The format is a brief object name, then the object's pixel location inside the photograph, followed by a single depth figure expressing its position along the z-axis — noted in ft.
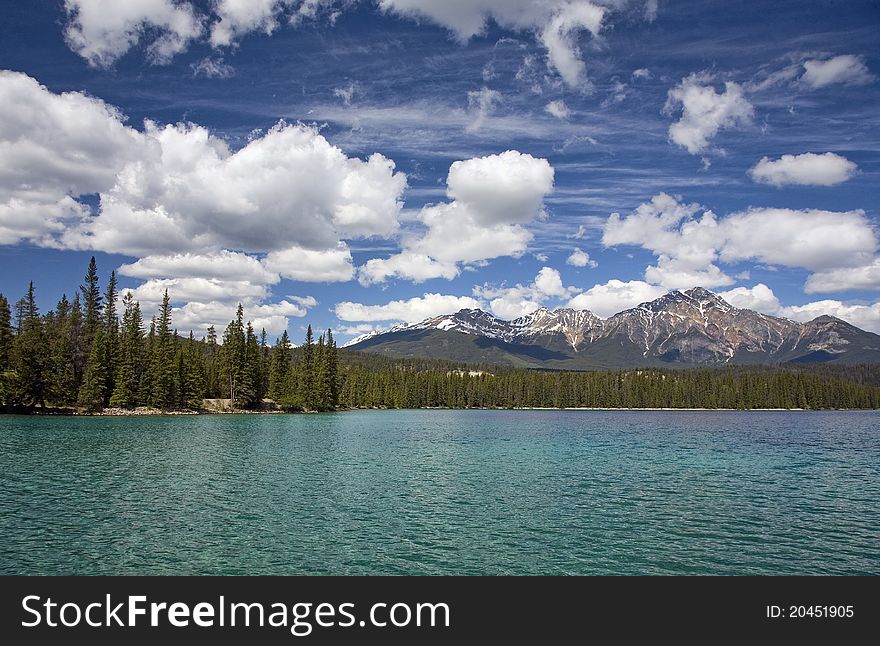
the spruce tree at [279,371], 546.26
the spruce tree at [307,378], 550.77
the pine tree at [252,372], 497.87
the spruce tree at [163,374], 426.10
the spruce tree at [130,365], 408.87
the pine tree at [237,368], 491.43
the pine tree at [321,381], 561.84
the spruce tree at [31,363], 363.76
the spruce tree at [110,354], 416.05
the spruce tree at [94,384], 390.42
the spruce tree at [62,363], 382.63
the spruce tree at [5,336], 370.06
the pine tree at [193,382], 453.99
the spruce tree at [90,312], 433.48
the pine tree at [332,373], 595.06
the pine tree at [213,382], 524.11
